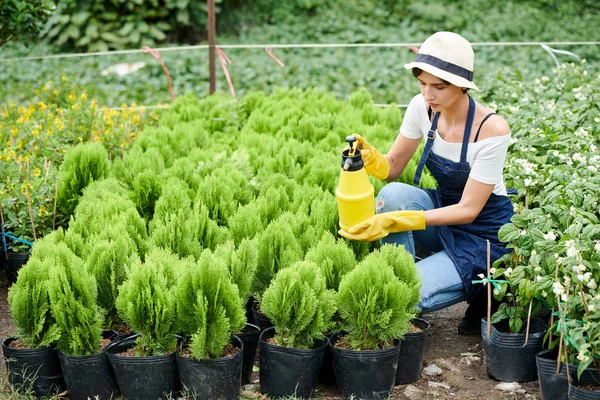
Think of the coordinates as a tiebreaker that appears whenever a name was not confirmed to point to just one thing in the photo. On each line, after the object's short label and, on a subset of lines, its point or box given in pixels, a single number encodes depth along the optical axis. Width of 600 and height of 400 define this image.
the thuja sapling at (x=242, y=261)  3.50
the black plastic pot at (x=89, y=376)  3.38
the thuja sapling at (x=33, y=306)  3.39
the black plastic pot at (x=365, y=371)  3.38
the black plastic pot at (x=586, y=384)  3.09
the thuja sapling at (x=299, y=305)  3.30
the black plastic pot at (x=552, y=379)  3.29
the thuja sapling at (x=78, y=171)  4.87
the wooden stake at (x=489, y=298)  3.62
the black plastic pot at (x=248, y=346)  3.55
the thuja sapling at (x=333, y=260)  3.65
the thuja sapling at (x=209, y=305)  3.22
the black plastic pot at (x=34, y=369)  3.45
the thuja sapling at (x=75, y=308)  3.33
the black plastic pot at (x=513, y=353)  3.63
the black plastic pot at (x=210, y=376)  3.27
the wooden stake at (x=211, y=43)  7.95
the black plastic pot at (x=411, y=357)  3.63
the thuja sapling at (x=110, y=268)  3.64
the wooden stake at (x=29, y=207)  4.59
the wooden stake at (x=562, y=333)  3.15
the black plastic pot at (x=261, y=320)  3.80
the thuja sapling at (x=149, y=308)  3.28
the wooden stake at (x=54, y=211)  4.81
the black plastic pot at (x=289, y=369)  3.37
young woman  3.76
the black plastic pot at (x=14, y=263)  4.73
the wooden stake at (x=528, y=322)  3.51
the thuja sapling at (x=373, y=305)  3.33
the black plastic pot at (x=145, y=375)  3.32
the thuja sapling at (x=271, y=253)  3.78
